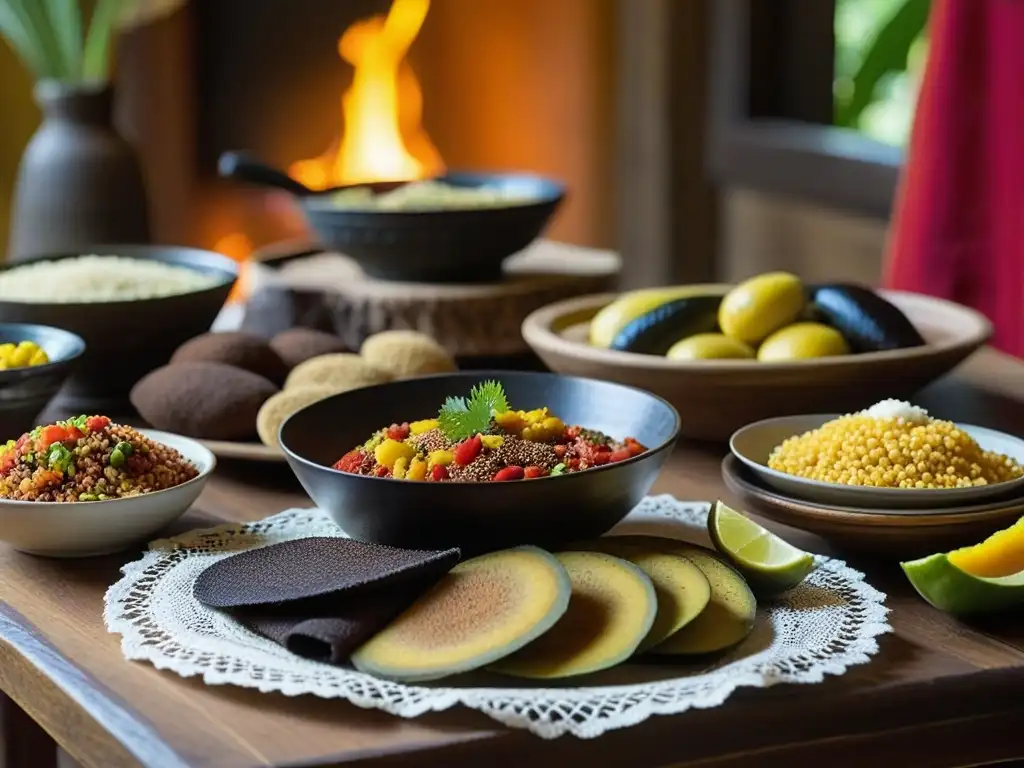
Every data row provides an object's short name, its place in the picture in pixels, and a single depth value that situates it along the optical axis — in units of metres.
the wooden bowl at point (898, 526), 1.02
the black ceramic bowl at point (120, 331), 1.49
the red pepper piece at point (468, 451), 1.02
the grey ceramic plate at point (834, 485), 1.03
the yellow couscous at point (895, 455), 1.05
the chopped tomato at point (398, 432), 1.10
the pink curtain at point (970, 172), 2.24
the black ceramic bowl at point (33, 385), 1.29
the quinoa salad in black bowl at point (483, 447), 1.02
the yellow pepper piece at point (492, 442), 1.04
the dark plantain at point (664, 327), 1.41
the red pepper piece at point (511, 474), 1.00
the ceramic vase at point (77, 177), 2.00
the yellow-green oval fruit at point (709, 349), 1.37
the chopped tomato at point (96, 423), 1.13
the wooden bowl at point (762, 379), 1.30
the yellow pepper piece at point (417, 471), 1.02
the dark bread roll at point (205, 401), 1.33
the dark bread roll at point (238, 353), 1.44
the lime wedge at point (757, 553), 0.97
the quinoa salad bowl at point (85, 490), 1.07
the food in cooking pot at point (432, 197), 1.86
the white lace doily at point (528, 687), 0.83
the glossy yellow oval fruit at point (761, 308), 1.42
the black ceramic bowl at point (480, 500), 0.97
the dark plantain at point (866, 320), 1.38
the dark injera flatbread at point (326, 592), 0.89
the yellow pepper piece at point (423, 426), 1.10
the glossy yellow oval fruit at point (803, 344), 1.36
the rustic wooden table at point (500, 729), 0.81
